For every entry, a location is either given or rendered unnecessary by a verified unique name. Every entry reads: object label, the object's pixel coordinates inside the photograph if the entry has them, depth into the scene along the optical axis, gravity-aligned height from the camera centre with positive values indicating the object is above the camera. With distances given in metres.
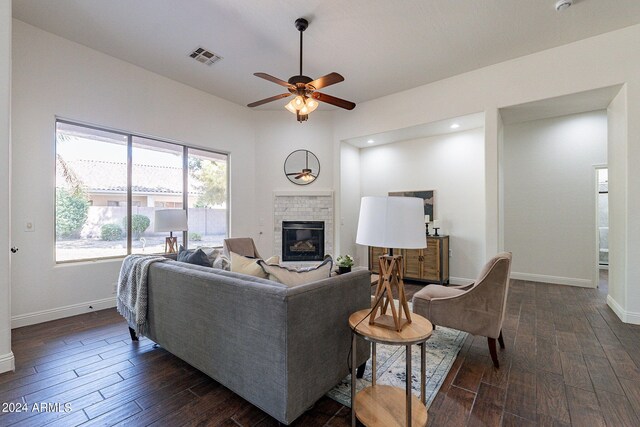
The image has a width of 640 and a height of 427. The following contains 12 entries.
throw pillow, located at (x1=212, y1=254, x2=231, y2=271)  2.31 -0.42
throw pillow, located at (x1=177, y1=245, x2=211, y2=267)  2.40 -0.39
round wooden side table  1.43 -1.09
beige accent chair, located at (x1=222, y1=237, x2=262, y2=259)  4.20 -0.51
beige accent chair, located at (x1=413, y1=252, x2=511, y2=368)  2.25 -0.80
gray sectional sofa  1.44 -0.70
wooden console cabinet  4.75 -0.85
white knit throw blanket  2.36 -0.69
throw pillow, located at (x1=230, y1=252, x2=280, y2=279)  1.93 -0.38
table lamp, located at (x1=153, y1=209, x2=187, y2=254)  3.64 -0.11
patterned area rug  1.92 -1.24
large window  3.52 +0.34
